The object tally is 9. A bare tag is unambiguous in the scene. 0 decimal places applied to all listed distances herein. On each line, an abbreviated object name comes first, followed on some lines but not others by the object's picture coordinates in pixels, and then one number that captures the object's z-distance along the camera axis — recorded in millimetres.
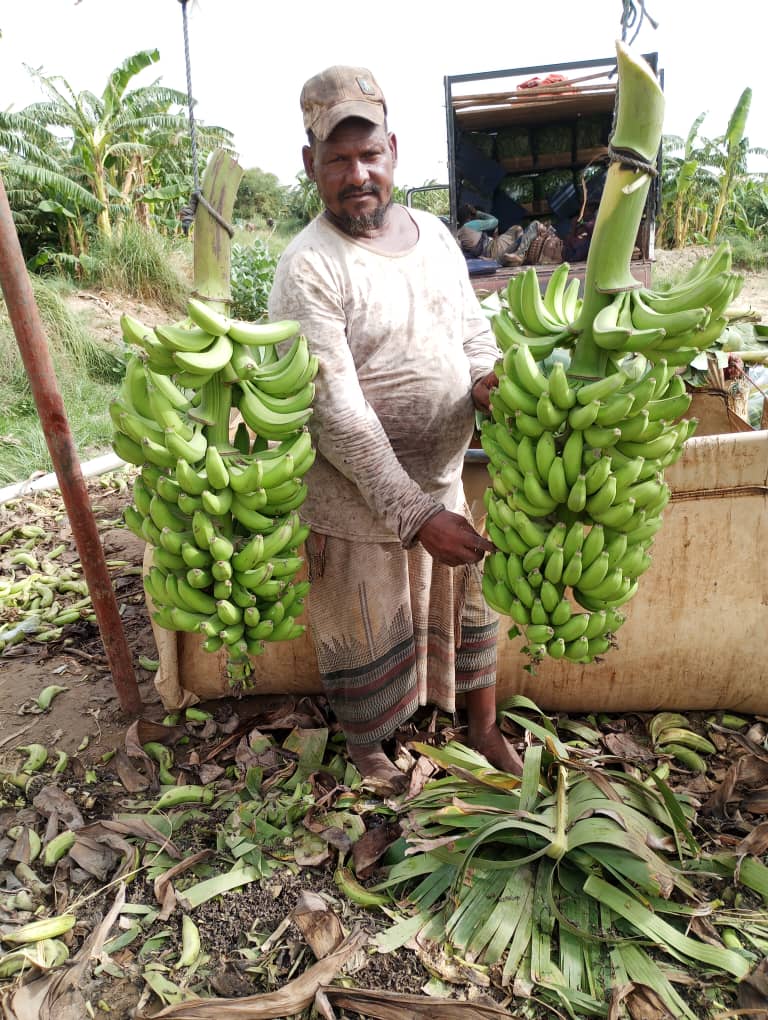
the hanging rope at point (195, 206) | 1719
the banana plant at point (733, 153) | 16602
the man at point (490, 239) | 8562
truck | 8148
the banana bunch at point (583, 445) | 1654
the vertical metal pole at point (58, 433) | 2396
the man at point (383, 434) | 2133
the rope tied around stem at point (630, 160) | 1527
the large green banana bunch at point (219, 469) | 1807
